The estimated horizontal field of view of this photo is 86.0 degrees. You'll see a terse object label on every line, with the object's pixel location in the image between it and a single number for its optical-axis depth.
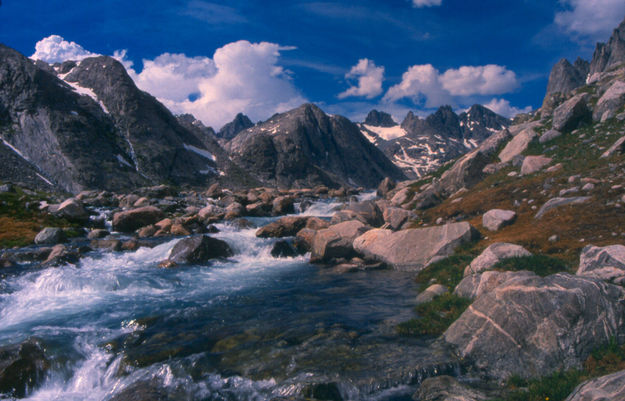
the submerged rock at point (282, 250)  24.89
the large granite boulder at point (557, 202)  16.33
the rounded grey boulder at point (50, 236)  26.44
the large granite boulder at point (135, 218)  33.38
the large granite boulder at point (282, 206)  53.88
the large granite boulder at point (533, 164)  25.97
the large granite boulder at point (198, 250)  22.77
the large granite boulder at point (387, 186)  81.31
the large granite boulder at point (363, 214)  30.69
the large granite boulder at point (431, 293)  12.87
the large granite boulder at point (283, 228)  30.06
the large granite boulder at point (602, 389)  4.88
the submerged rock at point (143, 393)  7.41
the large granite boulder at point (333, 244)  21.95
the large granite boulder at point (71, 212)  34.22
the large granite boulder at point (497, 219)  18.62
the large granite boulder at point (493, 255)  12.74
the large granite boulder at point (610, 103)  28.83
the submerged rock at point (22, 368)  8.12
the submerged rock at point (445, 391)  6.58
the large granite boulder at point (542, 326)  7.26
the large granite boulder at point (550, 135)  31.15
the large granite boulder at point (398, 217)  27.80
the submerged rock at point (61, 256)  20.69
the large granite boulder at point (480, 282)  10.58
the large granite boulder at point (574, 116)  30.84
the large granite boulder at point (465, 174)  33.57
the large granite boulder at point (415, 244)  17.77
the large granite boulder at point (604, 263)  8.87
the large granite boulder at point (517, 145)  33.31
